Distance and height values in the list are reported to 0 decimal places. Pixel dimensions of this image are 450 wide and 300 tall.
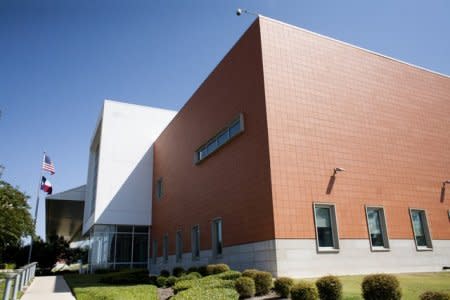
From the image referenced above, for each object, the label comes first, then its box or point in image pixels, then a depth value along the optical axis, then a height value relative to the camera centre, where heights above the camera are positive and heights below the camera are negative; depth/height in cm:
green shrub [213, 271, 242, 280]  1209 -94
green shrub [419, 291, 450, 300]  667 -106
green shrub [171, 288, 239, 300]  922 -122
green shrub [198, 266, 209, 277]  1562 -100
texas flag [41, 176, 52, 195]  3759 +702
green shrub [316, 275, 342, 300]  917 -113
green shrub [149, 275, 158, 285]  1805 -155
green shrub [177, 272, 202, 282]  1461 -114
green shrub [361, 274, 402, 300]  836 -108
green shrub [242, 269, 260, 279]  1164 -88
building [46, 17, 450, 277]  1500 +401
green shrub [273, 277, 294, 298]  1052 -119
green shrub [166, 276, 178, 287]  1608 -142
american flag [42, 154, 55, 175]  3632 +893
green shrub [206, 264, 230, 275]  1470 -87
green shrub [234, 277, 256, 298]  1081 -120
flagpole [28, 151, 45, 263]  3481 +447
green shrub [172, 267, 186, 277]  1852 -118
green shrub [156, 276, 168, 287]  1661 -145
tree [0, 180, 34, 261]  2612 +298
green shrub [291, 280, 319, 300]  915 -120
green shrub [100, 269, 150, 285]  1823 -141
